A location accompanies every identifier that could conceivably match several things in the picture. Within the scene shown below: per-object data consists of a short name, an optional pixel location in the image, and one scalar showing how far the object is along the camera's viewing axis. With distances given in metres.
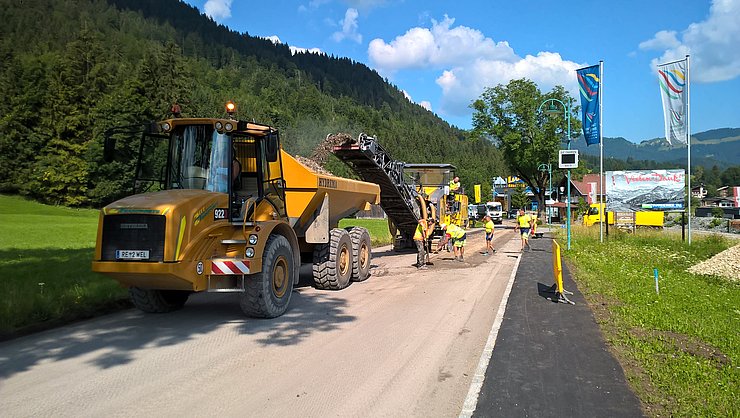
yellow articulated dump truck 6.68
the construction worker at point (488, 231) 19.39
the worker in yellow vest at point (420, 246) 14.90
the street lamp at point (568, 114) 19.18
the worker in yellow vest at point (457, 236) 16.20
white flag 19.19
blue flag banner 19.31
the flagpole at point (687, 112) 19.17
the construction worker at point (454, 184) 20.95
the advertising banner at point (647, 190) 52.19
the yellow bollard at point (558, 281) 9.61
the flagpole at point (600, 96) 19.26
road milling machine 14.19
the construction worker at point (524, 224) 20.38
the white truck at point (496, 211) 60.67
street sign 18.06
